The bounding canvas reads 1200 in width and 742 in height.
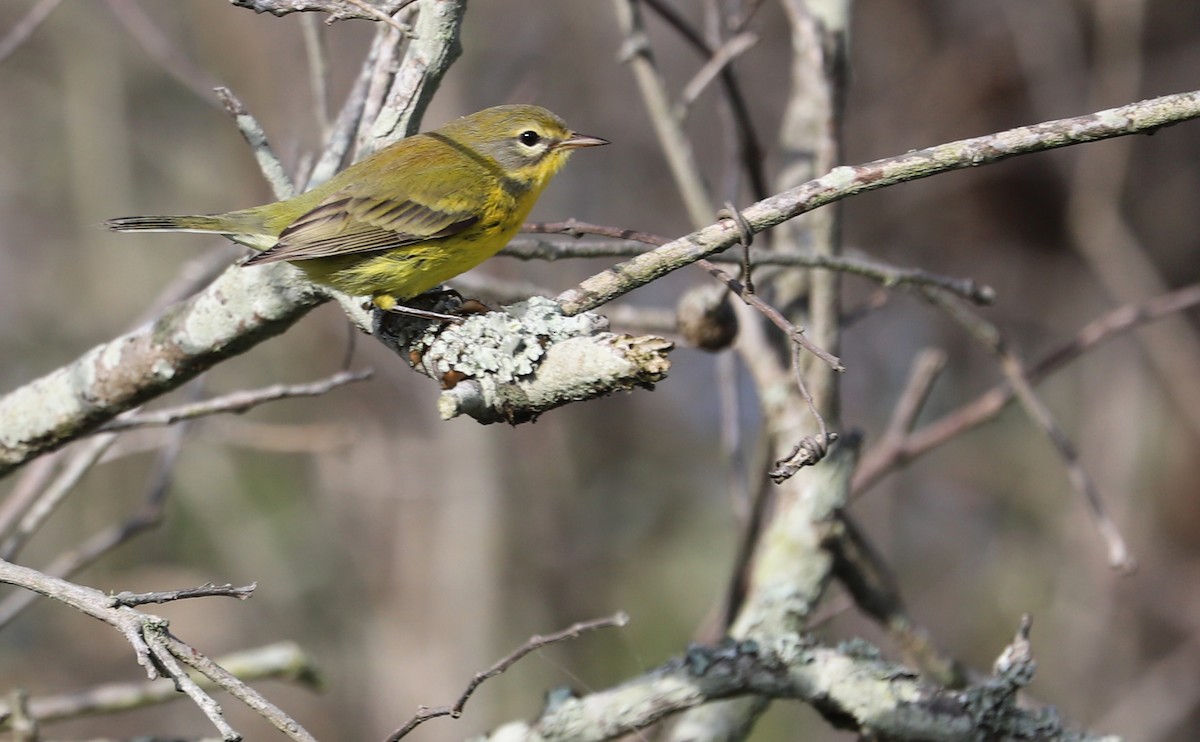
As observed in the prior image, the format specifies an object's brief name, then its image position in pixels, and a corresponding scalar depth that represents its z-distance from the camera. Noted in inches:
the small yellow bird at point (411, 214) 277.1
